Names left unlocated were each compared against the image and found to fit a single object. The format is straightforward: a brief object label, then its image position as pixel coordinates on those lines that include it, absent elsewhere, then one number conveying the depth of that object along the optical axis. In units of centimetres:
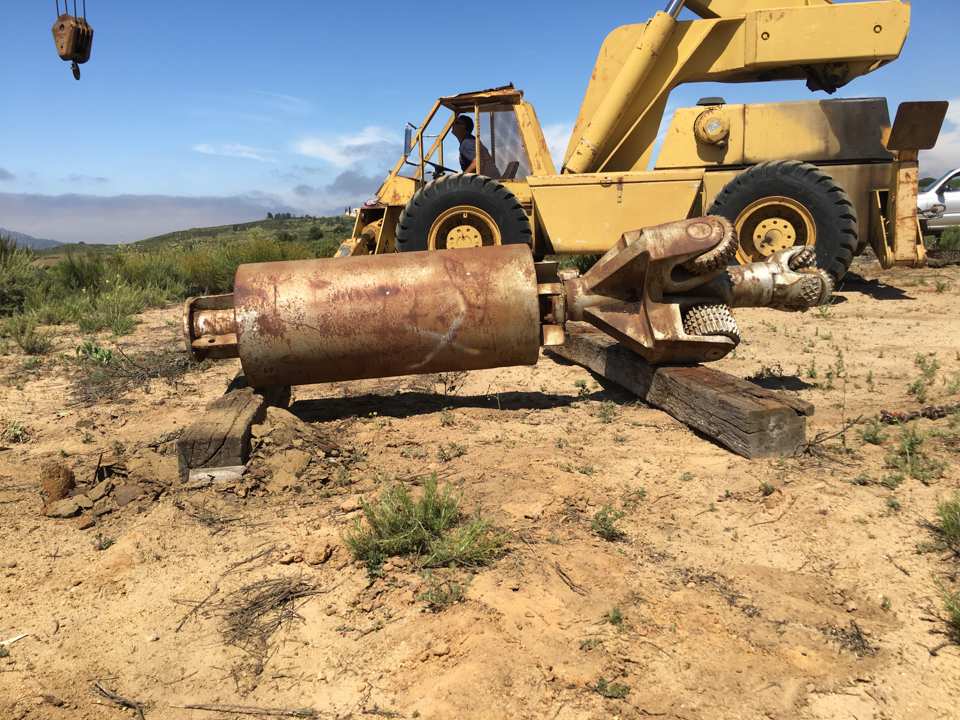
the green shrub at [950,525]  236
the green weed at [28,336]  619
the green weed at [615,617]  203
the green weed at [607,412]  393
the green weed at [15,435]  402
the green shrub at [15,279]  848
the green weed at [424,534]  236
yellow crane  745
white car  1230
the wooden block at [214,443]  310
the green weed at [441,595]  215
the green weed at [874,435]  332
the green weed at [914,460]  290
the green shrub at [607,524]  255
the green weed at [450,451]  338
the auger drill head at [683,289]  370
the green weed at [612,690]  176
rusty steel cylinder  364
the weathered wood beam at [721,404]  318
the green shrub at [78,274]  989
